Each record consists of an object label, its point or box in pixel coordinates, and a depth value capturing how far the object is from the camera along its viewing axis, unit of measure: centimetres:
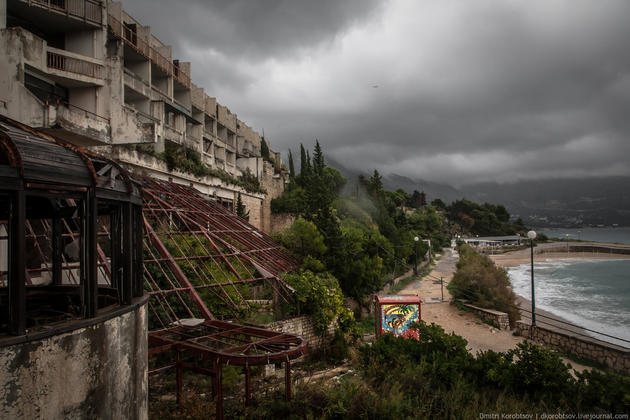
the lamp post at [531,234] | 1785
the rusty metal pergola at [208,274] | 767
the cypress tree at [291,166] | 6459
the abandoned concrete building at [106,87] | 1381
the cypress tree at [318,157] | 4938
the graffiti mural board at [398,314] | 1612
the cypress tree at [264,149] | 5462
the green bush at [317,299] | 1527
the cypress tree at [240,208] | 3053
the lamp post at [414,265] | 4258
